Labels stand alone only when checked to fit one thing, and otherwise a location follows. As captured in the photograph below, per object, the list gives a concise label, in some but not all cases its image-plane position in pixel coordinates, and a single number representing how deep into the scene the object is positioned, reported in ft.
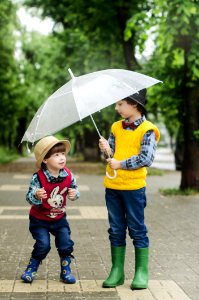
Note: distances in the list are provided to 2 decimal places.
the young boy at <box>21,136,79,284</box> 17.61
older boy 17.24
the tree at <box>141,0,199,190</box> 43.78
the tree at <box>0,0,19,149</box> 98.43
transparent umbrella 16.71
